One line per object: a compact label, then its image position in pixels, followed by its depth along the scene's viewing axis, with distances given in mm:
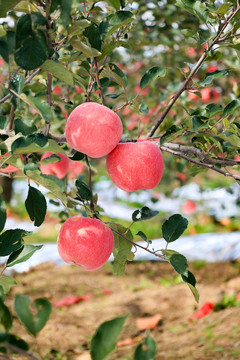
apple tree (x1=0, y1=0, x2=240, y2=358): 1061
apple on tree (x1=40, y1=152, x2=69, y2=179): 1521
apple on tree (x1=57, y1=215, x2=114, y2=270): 1250
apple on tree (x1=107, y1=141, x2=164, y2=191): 1250
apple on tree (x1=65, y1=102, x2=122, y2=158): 1196
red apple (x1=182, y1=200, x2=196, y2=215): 4894
